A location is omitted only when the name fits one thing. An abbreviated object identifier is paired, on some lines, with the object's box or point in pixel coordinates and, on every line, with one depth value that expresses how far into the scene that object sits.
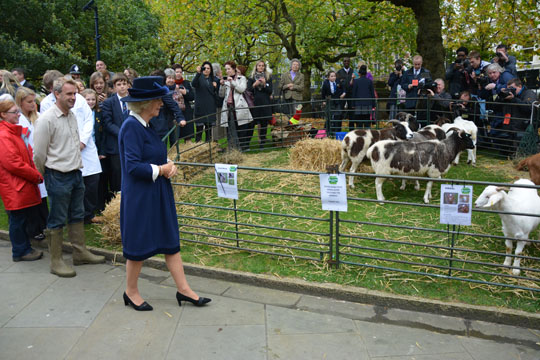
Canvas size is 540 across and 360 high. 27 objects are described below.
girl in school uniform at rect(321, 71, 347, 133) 13.04
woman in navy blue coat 4.11
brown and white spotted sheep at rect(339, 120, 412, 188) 8.50
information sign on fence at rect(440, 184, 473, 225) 4.46
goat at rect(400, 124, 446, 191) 8.82
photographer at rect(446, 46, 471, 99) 11.65
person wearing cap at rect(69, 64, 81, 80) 8.95
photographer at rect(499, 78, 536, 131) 10.16
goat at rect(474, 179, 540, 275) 4.98
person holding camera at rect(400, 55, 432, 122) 11.48
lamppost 14.00
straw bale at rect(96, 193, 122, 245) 6.26
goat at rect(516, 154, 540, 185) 5.94
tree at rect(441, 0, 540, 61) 14.20
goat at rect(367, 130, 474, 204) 7.51
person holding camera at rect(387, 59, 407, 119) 12.37
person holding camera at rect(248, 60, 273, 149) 11.85
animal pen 5.00
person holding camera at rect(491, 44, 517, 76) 11.21
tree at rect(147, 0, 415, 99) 17.30
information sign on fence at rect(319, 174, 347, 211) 4.83
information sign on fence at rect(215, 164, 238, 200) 5.32
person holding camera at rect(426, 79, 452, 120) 11.23
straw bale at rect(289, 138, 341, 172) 9.43
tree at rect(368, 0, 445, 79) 13.49
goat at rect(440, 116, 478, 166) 9.76
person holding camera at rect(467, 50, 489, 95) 11.29
